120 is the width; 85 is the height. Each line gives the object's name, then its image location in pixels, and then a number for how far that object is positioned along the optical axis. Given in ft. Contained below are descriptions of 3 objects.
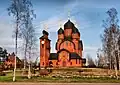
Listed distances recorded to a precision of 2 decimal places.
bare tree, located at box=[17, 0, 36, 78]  149.89
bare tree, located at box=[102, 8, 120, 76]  148.87
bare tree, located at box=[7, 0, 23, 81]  128.06
